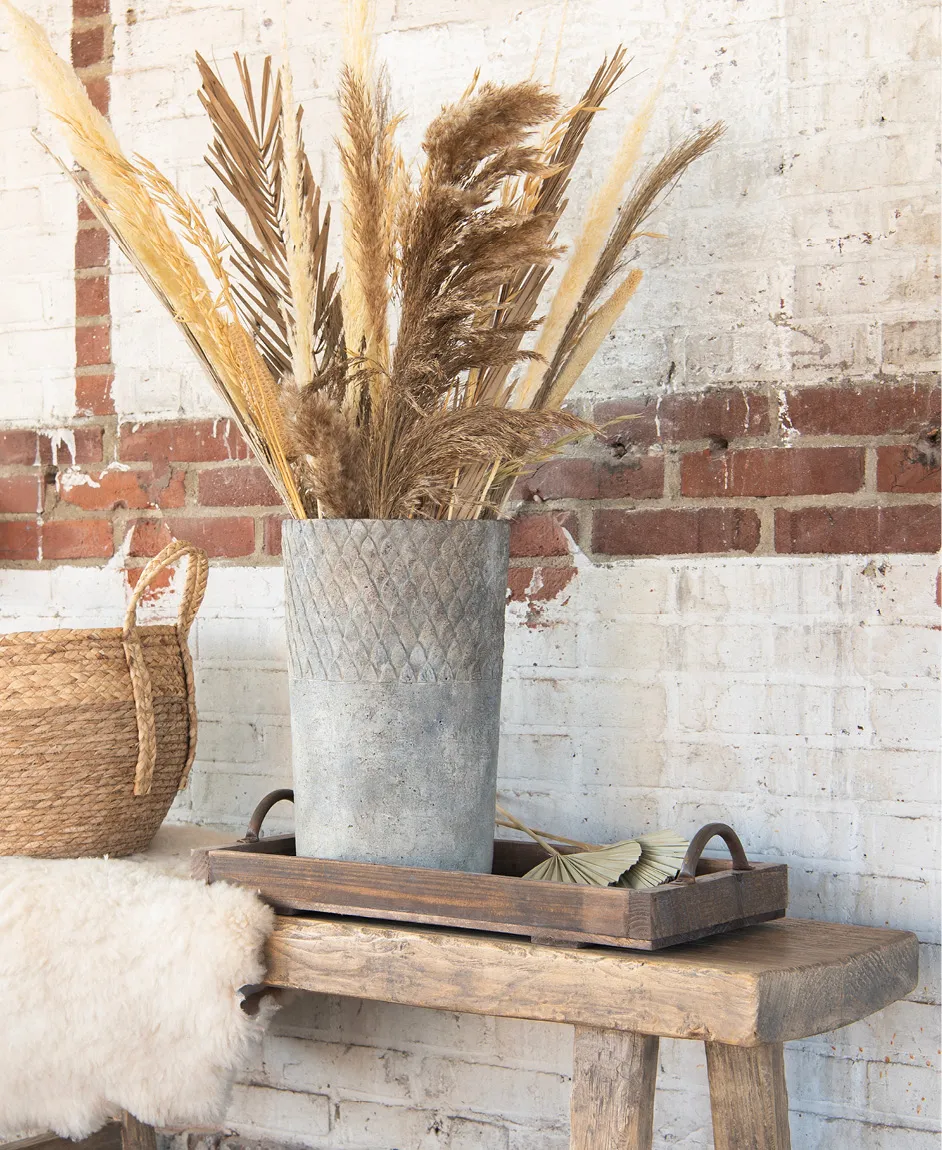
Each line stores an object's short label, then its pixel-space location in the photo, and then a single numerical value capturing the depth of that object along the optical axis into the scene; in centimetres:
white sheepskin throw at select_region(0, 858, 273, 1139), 260
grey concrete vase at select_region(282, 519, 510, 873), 261
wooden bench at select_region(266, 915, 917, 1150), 245
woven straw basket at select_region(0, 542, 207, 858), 282
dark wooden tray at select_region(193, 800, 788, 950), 250
